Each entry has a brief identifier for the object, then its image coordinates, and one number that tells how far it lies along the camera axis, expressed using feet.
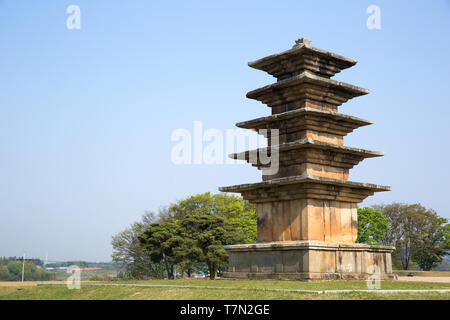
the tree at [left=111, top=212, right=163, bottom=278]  196.75
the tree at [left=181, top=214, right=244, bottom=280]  143.84
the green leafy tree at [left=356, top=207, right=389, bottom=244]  187.21
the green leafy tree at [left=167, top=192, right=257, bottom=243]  184.96
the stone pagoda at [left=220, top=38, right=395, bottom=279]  67.31
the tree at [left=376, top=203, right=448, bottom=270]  198.90
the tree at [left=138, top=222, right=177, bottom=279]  145.38
